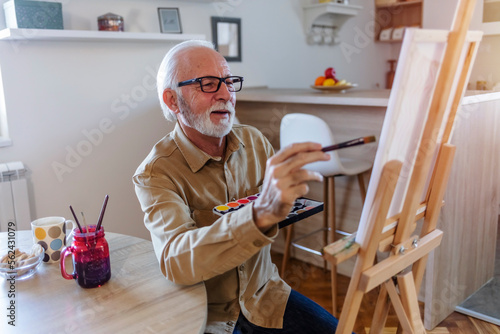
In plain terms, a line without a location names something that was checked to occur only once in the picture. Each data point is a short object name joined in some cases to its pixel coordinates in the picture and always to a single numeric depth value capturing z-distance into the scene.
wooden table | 0.94
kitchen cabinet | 4.39
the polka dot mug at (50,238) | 1.25
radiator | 2.30
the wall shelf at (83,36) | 2.13
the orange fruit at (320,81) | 2.86
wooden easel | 0.96
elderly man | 1.06
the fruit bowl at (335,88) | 2.75
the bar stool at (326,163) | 2.30
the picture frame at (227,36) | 3.17
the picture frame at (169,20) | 2.83
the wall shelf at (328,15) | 3.63
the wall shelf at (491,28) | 3.71
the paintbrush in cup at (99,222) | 1.11
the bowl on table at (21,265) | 1.15
